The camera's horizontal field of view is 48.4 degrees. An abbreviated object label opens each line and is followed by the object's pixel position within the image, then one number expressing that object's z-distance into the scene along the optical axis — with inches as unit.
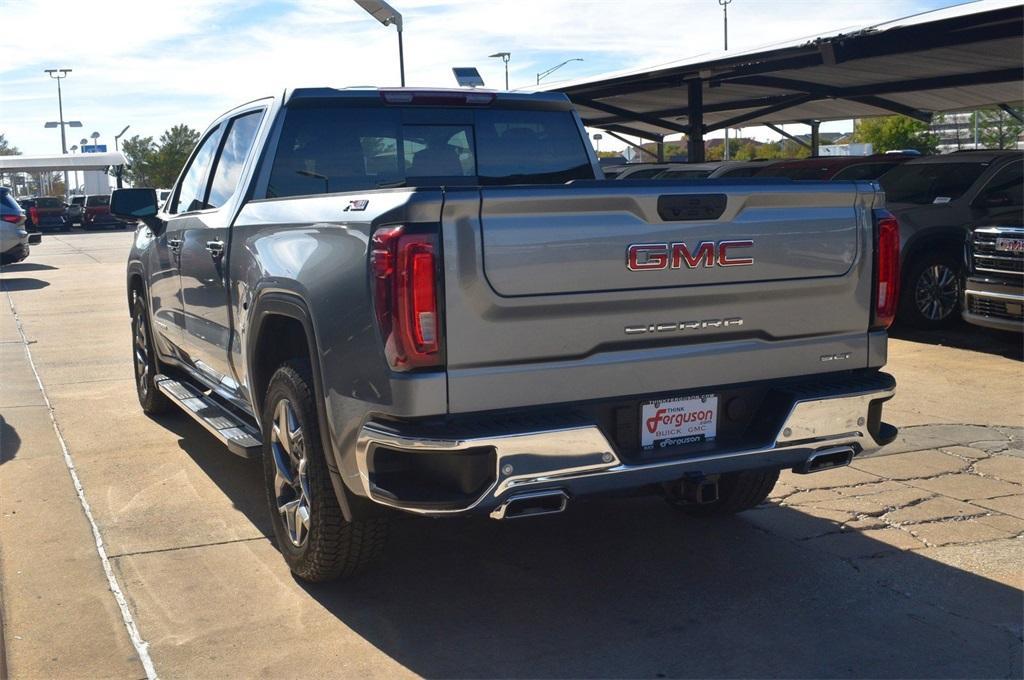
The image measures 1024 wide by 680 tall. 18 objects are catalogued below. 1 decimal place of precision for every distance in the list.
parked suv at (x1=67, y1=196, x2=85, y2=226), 1800.0
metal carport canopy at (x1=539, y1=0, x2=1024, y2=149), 465.1
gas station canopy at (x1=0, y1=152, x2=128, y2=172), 1996.8
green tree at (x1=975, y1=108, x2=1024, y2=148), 2531.0
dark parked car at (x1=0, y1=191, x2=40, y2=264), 859.4
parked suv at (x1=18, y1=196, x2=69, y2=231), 1695.4
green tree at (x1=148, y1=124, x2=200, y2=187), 2930.6
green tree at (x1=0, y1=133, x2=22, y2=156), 4088.8
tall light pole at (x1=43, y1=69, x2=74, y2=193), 3305.9
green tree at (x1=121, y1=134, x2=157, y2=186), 3021.7
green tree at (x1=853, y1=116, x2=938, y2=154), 2493.8
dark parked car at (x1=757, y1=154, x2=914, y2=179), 516.4
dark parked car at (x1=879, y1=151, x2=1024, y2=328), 446.0
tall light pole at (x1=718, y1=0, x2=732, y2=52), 2084.3
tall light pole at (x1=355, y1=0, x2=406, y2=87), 735.1
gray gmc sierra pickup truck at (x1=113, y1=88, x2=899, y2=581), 145.6
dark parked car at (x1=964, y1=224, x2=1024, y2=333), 377.7
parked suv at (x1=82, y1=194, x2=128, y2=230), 1755.7
